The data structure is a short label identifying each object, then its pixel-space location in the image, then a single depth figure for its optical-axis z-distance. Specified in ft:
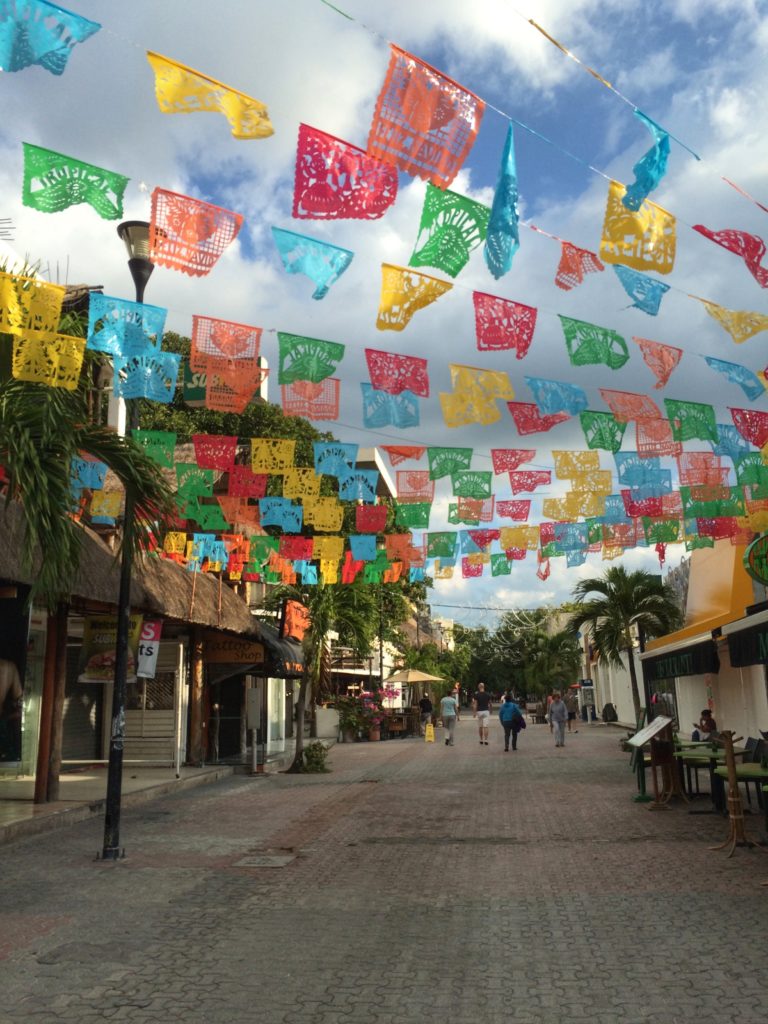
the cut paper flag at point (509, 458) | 46.91
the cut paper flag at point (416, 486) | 49.96
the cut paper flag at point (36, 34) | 19.19
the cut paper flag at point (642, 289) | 31.37
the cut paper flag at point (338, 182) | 24.40
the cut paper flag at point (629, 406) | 42.04
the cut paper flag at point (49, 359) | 27.20
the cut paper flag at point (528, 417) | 41.81
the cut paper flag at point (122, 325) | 30.04
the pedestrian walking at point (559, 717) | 90.07
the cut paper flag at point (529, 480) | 50.88
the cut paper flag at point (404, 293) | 29.76
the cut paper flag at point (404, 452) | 45.96
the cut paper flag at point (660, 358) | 36.19
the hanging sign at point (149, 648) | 44.01
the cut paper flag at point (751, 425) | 43.91
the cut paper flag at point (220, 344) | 33.30
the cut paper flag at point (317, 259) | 27.89
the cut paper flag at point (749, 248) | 29.89
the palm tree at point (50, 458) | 24.66
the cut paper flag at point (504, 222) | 25.20
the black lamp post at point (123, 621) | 30.73
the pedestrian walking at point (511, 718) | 80.74
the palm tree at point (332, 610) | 86.38
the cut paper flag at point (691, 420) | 41.86
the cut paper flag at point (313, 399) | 37.32
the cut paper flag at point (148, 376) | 31.37
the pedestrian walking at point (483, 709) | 93.04
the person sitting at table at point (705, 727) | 59.07
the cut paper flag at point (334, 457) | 46.06
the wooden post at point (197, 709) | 68.03
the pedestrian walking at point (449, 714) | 92.94
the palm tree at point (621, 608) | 84.89
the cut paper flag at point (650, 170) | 25.46
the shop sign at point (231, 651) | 70.08
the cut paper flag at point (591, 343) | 34.78
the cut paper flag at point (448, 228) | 26.61
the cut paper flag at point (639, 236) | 27.35
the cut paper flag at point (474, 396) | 37.60
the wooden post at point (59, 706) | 44.52
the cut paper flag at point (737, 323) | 33.71
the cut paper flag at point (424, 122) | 22.47
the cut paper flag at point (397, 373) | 36.68
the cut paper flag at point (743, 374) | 38.06
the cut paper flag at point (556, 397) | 39.78
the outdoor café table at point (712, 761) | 38.50
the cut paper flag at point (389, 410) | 38.32
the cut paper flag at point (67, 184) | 23.32
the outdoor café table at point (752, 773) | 30.18
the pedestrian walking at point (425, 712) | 125.49
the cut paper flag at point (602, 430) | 44.06
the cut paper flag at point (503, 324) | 32.83
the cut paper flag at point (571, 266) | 30.37
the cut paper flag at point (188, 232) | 25.96
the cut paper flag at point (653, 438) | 44.80
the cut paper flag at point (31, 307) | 26.58
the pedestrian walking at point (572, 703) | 152.09
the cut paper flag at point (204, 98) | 21.52
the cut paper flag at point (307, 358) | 34.58
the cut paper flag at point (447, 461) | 46.26
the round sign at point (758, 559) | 32.30
